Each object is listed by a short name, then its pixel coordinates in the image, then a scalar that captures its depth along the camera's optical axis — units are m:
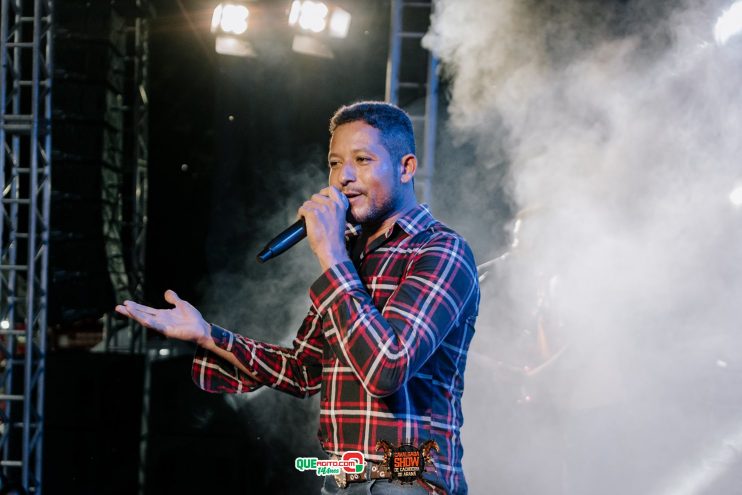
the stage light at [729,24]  4.10
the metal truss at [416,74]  4.06
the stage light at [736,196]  4.43
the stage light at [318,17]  4.70
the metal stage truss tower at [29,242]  4.16
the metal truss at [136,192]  5.34
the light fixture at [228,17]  4.80
